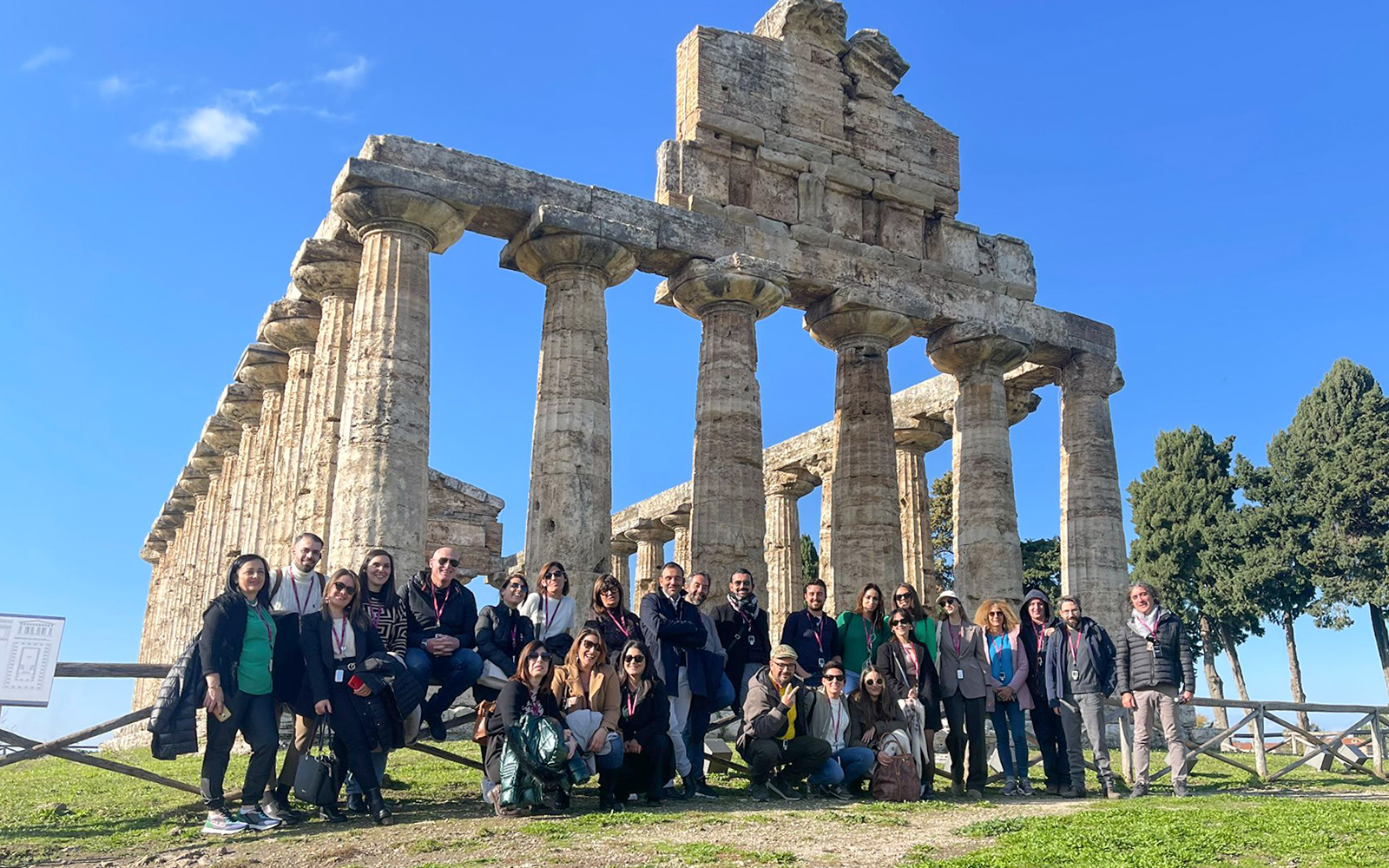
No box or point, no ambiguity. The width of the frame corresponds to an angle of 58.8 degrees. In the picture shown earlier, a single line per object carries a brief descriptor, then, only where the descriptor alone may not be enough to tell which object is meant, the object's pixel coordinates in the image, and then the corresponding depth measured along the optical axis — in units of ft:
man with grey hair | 42.32
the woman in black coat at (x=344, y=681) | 34.45
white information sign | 36.06
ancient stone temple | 63.77
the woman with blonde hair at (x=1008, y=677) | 46.01
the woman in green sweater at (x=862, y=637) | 47.47
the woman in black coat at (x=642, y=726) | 38.19
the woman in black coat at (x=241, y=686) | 33.22
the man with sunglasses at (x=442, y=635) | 38.60
